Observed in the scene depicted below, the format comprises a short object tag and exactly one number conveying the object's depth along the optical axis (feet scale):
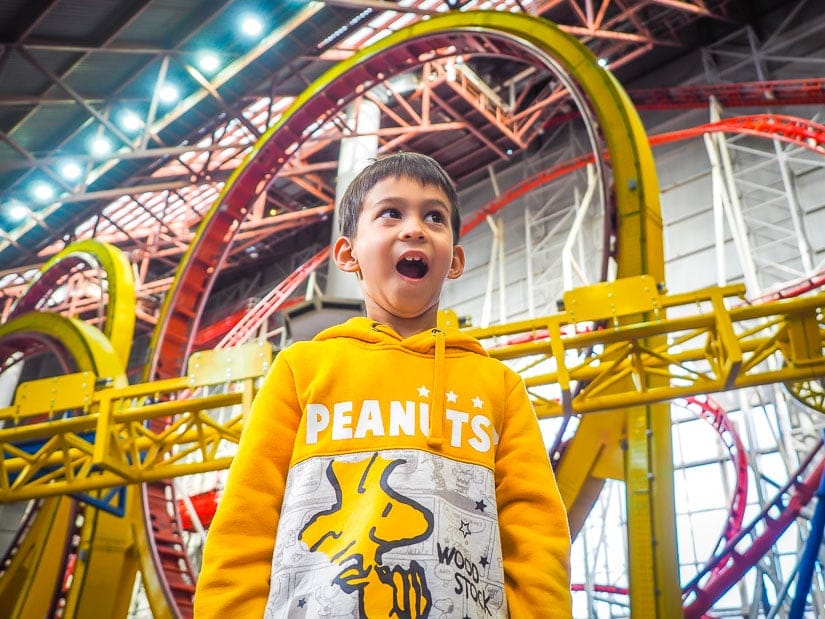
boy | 3.90
